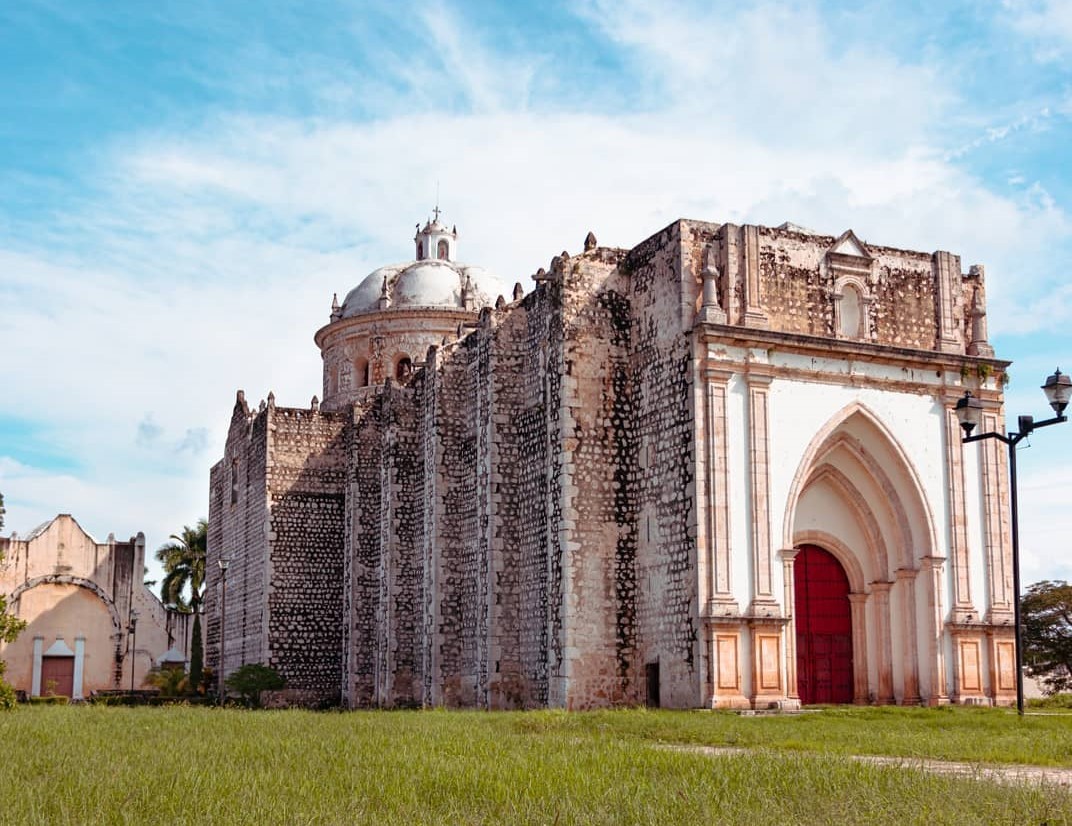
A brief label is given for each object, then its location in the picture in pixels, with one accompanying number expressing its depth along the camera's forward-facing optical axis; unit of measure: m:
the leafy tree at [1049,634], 38.09
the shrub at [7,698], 24.55
